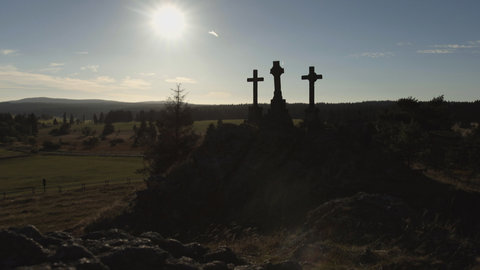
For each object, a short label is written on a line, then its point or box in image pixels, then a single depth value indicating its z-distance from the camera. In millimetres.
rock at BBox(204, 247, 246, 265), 8511
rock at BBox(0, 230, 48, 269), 6266
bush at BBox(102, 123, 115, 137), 148375
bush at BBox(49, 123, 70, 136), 156000
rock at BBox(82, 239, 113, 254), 7368
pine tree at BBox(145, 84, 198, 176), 31328
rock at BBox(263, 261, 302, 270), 7922
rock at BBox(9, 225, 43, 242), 7273
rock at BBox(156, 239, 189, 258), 8688
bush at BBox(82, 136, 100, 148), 108394
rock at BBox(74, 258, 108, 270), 6226
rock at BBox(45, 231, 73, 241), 7662
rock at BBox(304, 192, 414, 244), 10664
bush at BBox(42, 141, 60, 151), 100688
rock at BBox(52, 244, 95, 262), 6474
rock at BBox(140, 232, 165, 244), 9000
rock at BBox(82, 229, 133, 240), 8570
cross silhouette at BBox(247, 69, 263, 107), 25453
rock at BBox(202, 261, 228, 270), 7725
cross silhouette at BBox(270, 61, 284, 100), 22828
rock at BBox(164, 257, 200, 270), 7320
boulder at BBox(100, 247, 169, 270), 6918
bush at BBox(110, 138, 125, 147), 111625
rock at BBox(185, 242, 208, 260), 8742
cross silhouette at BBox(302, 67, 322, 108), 23320
